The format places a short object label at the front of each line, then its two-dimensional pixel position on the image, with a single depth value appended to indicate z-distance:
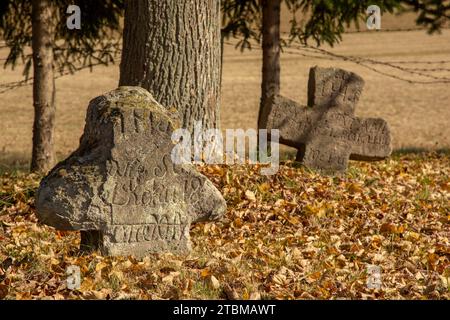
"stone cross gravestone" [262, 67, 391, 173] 10.05
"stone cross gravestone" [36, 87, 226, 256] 6.35
